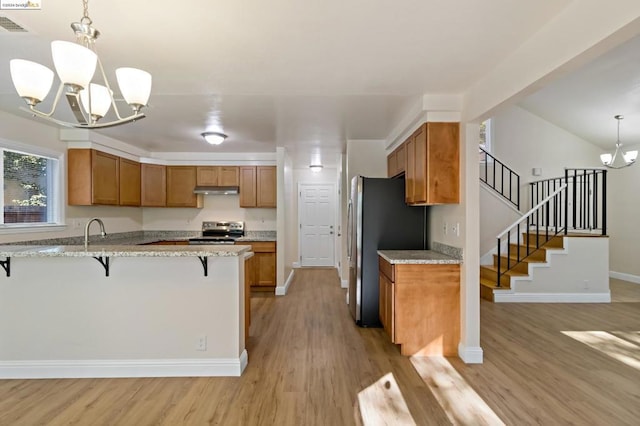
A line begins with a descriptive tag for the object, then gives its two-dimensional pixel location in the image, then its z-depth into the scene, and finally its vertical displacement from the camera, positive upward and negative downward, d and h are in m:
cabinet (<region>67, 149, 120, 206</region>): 4.19 +0.45
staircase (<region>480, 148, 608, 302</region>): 4.92 -0.34
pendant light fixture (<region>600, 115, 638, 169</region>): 5.33 +0.92
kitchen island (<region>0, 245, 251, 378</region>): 2.61 -0.86
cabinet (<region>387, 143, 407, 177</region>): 3.83 +0.65
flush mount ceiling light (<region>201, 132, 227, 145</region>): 4.20 +0.98
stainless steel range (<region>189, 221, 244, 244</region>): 5.82 -0.33
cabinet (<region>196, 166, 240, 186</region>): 5.65 +0.61
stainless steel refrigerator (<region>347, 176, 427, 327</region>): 3.69 -0.21
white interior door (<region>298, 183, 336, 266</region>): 7.81 -0.31
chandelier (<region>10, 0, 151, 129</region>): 1.43 +0.65
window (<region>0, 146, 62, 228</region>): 3.42 +0.26
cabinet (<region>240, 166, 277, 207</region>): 5.66 +0.45
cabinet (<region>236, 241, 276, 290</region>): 5.29 -0.87
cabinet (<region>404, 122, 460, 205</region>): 3.00 +0.44
